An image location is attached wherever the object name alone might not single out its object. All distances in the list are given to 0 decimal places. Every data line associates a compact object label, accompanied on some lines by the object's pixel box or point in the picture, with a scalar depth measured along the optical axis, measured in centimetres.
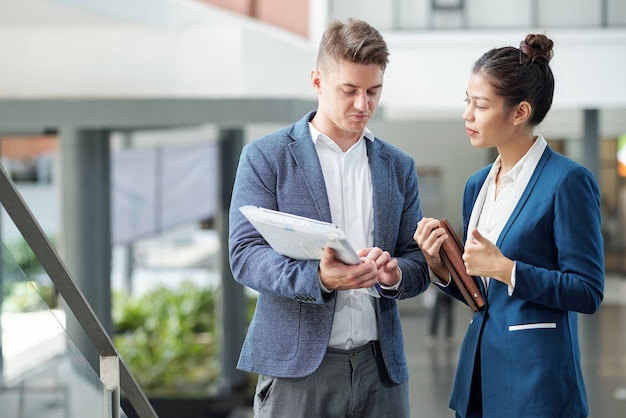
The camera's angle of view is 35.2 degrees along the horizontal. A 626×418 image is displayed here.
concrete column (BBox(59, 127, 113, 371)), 865
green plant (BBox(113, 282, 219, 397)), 1193
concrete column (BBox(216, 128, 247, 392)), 1121
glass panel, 274
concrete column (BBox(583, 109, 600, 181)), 1088
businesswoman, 231
